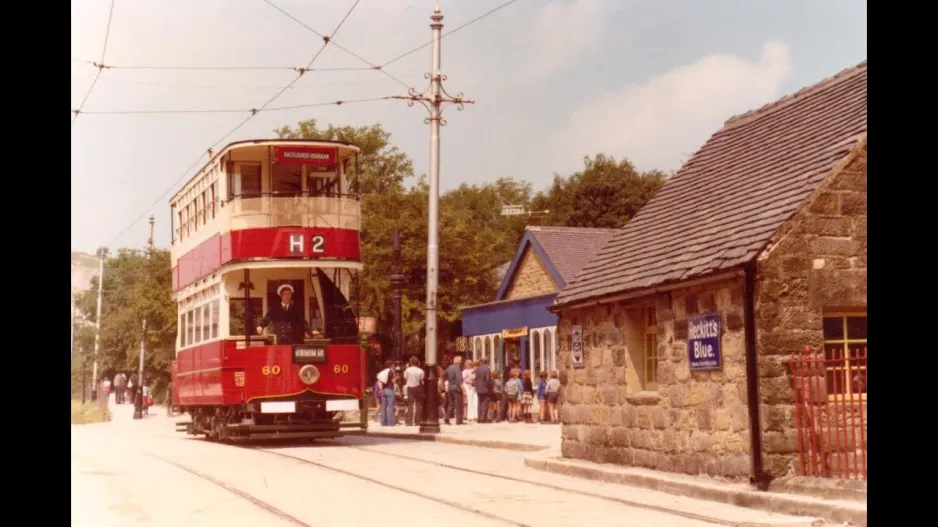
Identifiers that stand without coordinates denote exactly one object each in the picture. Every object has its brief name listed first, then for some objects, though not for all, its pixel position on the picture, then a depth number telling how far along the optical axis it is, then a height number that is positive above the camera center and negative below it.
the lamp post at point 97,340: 55.72 +2.46
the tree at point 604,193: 58.91 +8.35
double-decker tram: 22.48 +1.72
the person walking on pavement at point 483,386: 32.56 -0.05
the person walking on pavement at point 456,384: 32.16 +0.01
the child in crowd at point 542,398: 33.25 -0.37
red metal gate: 13.74 -0.38
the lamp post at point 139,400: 47.41 -0.41
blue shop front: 41.72 +2.70
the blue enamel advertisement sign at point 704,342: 15.34 +0.45
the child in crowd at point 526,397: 33.88 -0.34
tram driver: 22.98 +1.14
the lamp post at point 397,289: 30.88 +2.22
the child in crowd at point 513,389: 33.81 -0.14
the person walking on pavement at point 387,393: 32.75 -0.19
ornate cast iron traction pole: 27.56 +3.59
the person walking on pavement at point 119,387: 68.50 +0.11
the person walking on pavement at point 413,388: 30.94 -0.08
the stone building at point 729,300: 14.53 +0.96
